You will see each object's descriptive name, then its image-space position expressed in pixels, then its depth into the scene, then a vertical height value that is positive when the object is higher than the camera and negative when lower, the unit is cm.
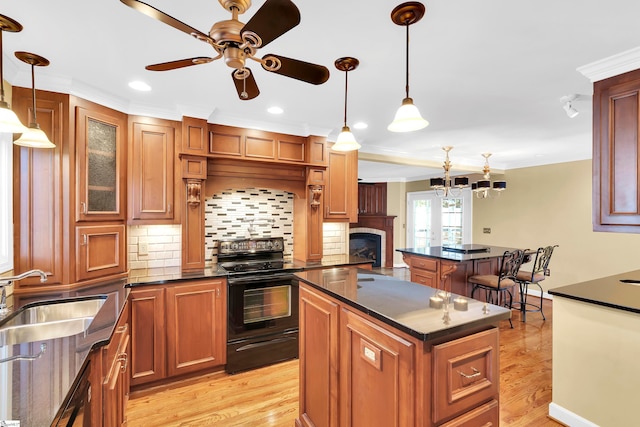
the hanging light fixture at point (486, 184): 443 +42
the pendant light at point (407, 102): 145 +57
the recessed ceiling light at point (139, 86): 235 +100
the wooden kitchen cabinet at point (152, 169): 277 +39
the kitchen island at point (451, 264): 391 -72
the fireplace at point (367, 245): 812 -90
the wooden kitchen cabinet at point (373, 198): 797 +36
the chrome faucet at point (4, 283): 173 -42
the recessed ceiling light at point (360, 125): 333 +97
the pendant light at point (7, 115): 147 +47
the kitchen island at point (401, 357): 119 -65
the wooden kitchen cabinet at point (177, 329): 248 -102
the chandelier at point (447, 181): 440 +45
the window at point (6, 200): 212 +7
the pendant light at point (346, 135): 202 +53
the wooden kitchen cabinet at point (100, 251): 238 -33
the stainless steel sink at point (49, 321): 174 -70
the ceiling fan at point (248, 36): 108 +69
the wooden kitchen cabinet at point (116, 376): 157 -95
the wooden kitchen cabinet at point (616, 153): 187 +38
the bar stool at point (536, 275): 421 -89
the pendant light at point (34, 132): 183 +48
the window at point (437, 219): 677 -17
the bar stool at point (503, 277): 390 -87
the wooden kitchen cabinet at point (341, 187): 367 +30
